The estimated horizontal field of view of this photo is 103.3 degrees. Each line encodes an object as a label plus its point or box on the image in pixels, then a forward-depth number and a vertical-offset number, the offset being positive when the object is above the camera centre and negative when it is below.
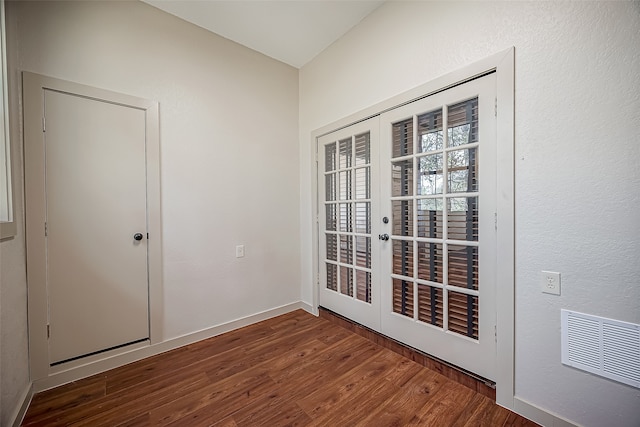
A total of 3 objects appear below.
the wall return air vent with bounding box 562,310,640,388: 1.18 -0.68
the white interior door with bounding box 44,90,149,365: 1.79 -0.10
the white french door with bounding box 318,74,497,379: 1.65 -0.12
